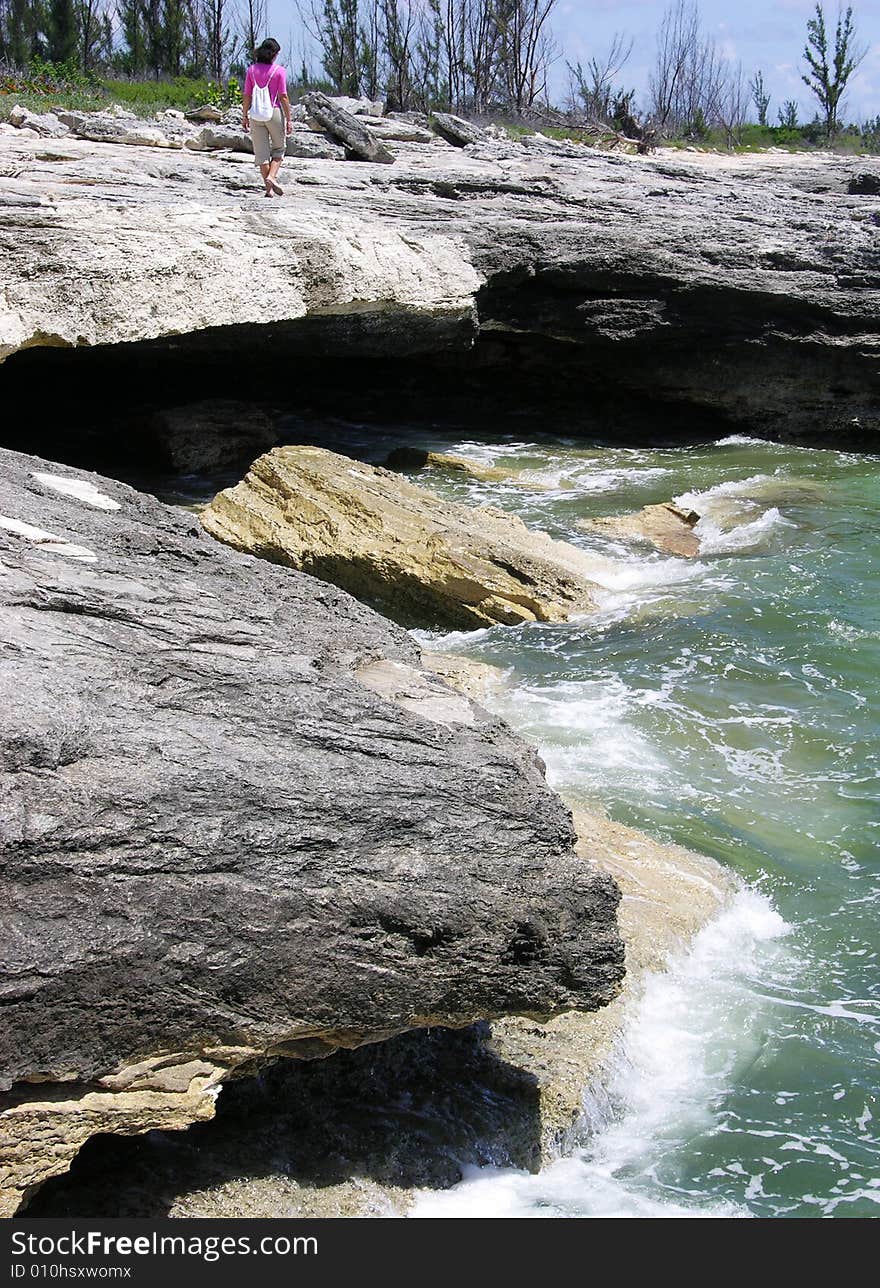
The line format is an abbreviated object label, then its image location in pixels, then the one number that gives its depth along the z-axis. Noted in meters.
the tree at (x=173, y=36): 30.48
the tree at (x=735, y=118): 33.59
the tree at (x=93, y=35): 30.08
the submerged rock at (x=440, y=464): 10.67
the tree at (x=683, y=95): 35.81
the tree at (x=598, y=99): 30.86
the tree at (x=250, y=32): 31.88
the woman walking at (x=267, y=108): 9.94
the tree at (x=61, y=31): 29.19
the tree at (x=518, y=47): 29.92
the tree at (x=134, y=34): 30.48
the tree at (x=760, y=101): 37.84
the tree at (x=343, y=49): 31.55
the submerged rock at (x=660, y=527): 8.73
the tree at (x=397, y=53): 30.80
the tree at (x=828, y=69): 33.69
